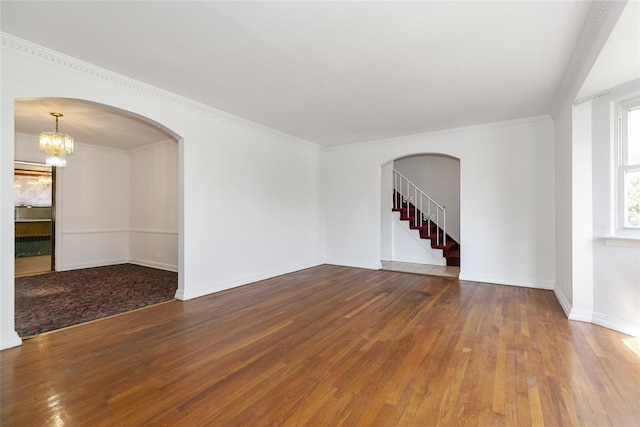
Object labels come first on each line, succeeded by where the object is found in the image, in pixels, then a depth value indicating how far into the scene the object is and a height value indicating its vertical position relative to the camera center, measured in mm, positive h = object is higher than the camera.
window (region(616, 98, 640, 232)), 3212 +559
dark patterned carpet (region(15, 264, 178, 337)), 3566 -1255
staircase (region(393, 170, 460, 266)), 7095 -14
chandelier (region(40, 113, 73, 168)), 4801 +1130
